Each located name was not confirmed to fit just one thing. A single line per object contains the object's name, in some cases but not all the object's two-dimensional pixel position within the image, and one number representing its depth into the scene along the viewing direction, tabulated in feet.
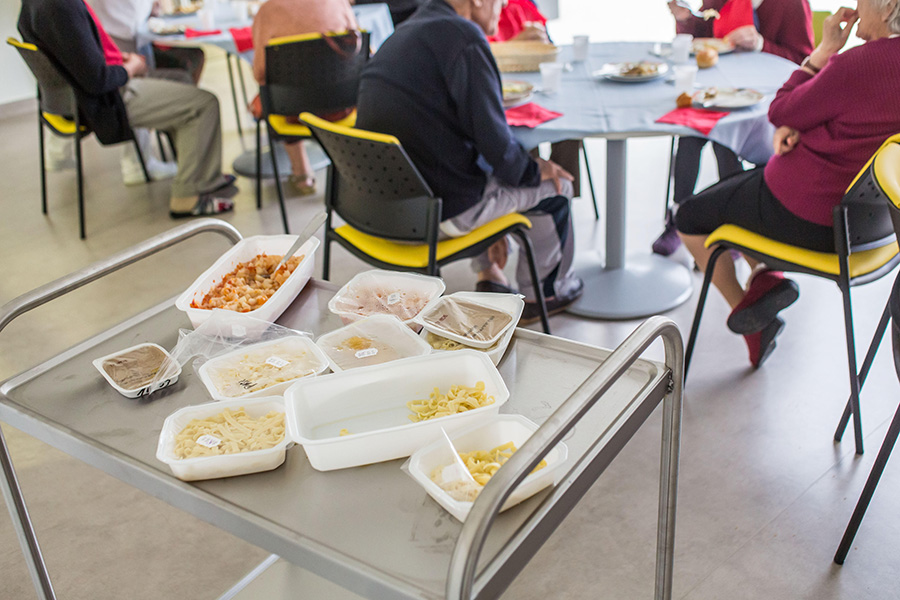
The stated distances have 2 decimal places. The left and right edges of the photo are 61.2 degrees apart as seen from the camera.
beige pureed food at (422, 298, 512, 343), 4.02
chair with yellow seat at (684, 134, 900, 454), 5.93
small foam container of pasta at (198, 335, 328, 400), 3.73
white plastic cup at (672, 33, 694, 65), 8.37
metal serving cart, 2.72
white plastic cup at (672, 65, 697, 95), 7.52
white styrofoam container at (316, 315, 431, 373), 3.92
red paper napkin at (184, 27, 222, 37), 12.09
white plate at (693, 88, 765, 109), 7.02
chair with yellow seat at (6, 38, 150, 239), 10.74
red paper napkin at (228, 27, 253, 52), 11.64
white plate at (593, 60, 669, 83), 8.11
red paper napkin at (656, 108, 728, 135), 6.68
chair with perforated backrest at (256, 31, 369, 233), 9.95
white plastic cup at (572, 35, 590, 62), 9.09
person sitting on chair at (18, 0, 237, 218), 10.30
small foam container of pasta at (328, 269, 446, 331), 4.33
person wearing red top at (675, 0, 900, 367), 5.78
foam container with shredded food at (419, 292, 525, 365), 3.95
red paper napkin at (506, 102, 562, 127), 7.23
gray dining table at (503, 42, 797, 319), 6.92
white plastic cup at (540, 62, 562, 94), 7.92
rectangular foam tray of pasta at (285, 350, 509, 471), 3.19
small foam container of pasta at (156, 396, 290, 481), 3.17
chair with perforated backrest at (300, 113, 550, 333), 6.42
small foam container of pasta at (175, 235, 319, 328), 4.43
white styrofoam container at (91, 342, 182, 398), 3.91
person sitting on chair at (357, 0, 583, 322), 6.70
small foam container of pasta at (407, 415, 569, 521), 2.93
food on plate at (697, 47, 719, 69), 8.36
